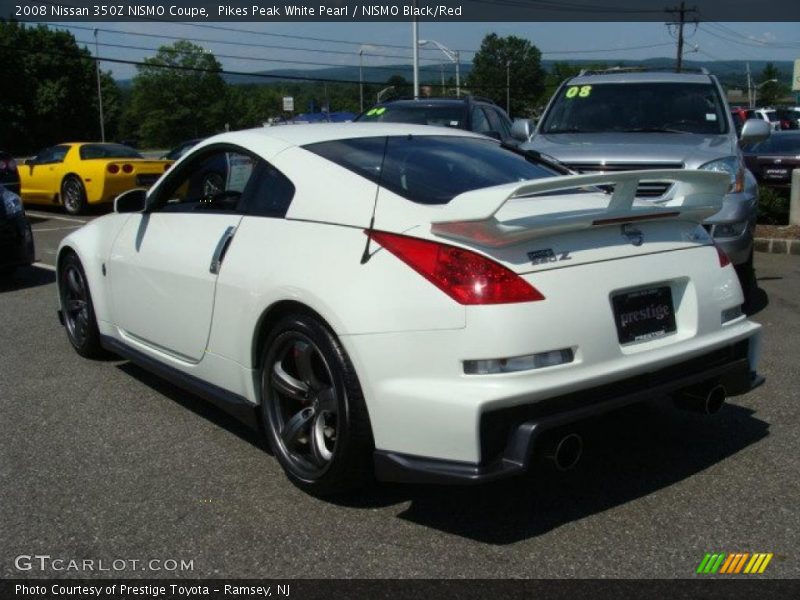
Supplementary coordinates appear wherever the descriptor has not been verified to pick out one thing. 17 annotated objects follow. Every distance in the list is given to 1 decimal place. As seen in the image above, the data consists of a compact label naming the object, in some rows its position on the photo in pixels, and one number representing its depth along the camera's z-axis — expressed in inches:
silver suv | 263.0
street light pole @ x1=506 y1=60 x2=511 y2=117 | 3875.5
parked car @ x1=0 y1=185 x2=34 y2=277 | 343.3
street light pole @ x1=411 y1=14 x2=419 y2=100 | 1326.5
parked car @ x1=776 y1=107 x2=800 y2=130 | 1672.5
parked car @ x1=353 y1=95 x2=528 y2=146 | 450.9
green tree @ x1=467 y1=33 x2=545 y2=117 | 4274.1
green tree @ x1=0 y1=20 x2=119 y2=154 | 2817.4
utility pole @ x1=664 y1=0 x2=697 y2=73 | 2861.7
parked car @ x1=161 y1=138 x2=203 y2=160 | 784.7
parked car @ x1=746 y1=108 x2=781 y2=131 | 1437.0
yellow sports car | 640.4
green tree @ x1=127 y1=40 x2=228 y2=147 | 4047.7
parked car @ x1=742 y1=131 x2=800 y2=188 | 634.2
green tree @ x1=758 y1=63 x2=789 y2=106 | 4074.8
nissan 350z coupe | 120.3
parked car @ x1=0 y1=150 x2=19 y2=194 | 657.6
